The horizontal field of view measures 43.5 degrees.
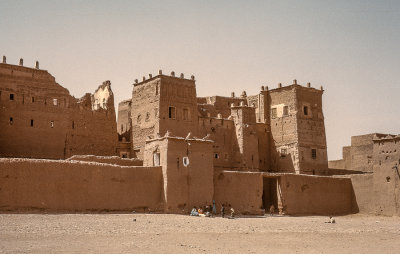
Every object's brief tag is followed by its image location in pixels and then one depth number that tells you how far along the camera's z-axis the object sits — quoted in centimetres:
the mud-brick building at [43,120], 3653
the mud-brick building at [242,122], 4116
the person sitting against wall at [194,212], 2892
